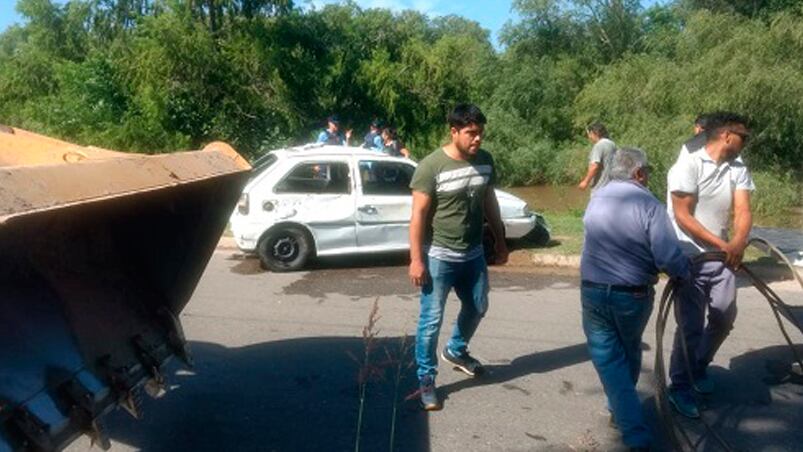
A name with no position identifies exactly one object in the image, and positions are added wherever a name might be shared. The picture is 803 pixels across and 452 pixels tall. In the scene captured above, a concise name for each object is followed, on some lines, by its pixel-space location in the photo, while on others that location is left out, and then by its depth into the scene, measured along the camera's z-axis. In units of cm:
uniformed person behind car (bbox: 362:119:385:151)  1632
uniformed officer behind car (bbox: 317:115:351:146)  1547
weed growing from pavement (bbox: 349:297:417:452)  318
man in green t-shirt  527
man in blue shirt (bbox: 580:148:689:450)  440
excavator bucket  327
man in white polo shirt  512
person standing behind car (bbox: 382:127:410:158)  1613
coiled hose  440
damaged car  1008
